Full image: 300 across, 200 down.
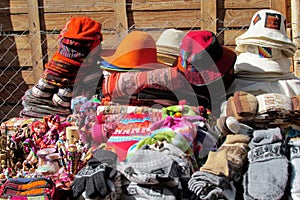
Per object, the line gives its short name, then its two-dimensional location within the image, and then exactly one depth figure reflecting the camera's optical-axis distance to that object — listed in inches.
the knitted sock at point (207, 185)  111.4
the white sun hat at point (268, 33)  135.2
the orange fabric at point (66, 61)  144.2
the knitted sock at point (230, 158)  113.5
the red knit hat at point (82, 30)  144.3
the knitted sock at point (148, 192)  114.0
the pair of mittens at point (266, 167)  111.5
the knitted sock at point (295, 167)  111.5
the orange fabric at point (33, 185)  118.7
